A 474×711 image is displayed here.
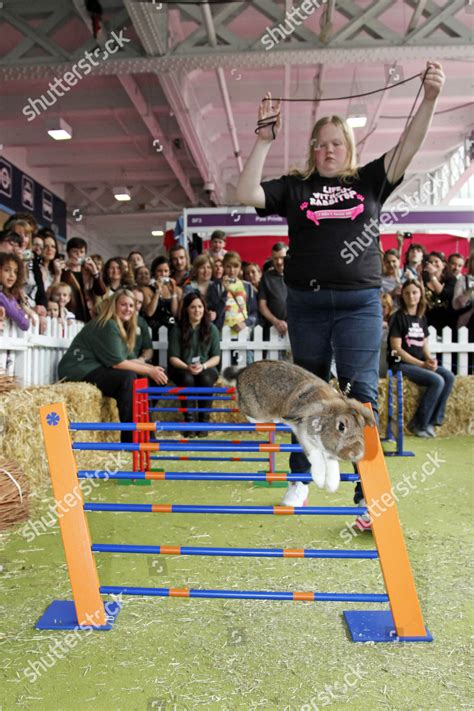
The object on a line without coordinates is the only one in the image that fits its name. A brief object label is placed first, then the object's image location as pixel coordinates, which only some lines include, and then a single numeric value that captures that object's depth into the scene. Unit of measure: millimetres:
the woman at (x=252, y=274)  7168
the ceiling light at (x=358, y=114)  9281
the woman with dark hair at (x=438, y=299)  6395
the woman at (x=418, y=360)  5402
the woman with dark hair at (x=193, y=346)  5426
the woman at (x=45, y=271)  5152
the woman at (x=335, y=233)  2307
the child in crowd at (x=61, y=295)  5422
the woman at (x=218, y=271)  6434
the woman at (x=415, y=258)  6922
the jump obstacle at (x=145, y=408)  3578
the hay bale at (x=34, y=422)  3297
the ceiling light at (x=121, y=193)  14336
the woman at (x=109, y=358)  4742
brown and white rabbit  1910
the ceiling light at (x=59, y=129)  9922
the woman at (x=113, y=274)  6293
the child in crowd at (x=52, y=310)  5297
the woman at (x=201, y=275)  5969
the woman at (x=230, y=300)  6070
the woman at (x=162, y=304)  6090
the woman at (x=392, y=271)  6461
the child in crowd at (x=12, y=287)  4105
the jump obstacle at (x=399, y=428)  4547
